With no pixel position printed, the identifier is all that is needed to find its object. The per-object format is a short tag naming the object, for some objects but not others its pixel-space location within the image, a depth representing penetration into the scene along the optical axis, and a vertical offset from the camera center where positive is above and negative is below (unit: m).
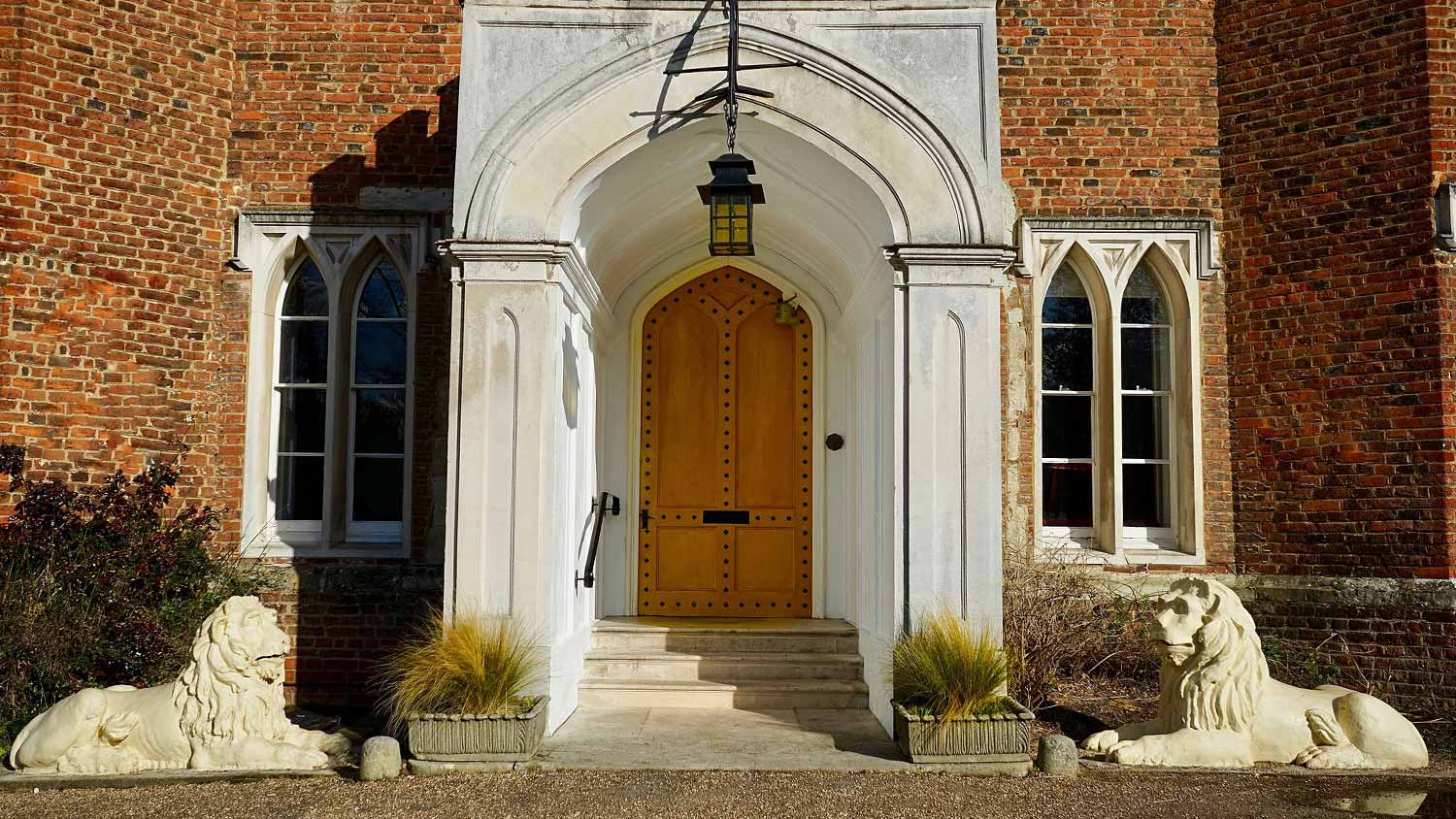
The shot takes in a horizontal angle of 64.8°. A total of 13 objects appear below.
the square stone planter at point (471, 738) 6.28 -1.29
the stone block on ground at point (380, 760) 6.14 -1.38
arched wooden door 9.70 +0.32
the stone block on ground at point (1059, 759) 6.21 -1.36
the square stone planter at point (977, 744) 6.27 -1.30
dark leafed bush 7.12 -0.59
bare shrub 8.05 -0.88
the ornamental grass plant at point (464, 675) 6.36 -0.96
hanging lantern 6.73 +1.81
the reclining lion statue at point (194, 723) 6.26 -1.23
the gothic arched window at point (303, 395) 9.61 +0.89
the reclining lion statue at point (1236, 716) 6.37 -1.16
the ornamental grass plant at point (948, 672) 6.39 -0.93
